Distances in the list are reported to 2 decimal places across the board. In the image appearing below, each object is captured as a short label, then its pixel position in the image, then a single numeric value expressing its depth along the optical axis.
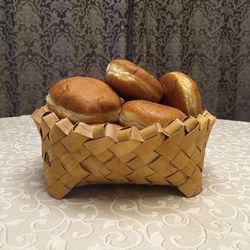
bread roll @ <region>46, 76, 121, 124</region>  0.51
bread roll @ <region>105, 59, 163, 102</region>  0.57
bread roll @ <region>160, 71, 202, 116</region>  0.58
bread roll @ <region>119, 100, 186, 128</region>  0.51
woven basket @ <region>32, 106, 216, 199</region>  0.47
